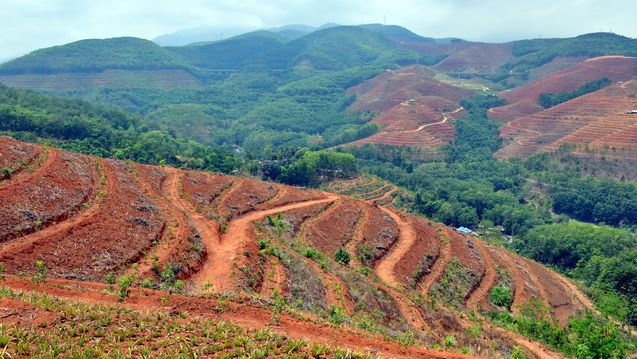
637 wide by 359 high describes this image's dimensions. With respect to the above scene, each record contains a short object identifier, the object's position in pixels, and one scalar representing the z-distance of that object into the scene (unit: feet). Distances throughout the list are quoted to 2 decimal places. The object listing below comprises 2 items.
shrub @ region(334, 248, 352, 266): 108.27
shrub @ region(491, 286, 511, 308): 113.65
